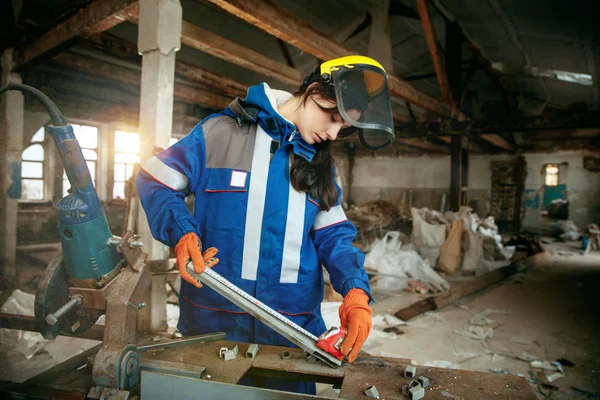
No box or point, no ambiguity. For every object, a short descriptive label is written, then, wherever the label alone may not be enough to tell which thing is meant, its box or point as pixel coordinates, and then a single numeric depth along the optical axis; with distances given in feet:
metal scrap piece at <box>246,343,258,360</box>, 3.97
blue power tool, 3.56
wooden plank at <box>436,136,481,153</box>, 32.32
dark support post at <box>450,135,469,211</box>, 22.17
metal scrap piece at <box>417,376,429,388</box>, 3.53
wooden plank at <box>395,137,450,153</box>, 31.09
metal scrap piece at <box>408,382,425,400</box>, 3.30
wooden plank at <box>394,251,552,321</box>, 13.65
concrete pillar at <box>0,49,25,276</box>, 13.74
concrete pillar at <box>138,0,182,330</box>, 7.66
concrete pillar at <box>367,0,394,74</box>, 16.42
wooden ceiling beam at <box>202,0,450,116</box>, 8.27
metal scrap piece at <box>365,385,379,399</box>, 3.33
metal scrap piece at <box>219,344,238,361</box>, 3.88
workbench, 3.25
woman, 4.69
